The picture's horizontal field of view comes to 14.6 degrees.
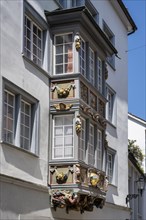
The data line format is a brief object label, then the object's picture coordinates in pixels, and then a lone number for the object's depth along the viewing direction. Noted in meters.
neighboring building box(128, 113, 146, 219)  49.23
